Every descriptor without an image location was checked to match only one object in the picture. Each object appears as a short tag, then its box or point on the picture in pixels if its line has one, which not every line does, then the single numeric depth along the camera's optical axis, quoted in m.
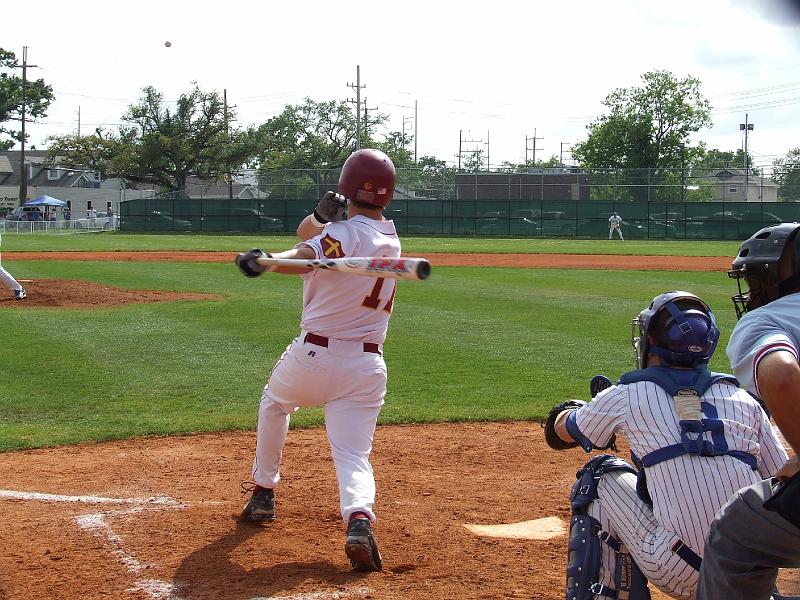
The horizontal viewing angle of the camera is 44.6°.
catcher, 3.26
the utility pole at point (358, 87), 69.88
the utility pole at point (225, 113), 69.50
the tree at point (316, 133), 83.94
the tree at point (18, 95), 65.57
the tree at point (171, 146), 66.94
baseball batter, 4.58
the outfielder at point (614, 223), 45.59
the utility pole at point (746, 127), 85.88
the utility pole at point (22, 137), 62.28
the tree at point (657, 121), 72.69
